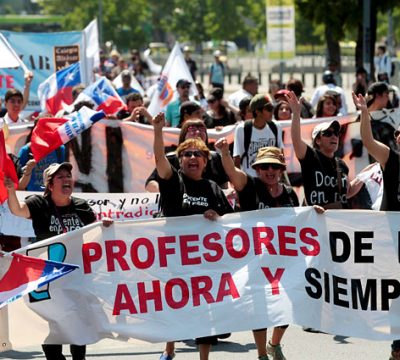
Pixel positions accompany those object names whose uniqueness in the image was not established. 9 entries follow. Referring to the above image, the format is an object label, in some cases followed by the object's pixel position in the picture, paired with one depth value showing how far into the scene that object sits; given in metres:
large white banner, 15.73
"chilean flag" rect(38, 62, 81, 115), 33.72
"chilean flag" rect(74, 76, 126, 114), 29.48
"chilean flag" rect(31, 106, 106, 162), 20.78
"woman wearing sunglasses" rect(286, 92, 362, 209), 17.78
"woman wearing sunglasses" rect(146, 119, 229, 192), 18.27
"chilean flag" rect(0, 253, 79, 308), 15.04
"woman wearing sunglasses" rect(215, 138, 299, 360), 16.34
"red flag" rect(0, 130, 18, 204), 16.09
